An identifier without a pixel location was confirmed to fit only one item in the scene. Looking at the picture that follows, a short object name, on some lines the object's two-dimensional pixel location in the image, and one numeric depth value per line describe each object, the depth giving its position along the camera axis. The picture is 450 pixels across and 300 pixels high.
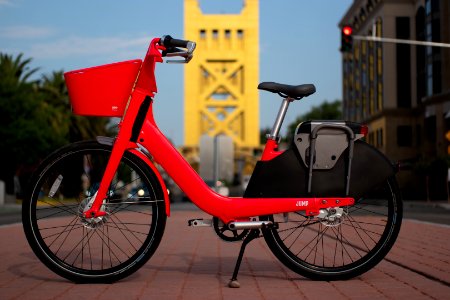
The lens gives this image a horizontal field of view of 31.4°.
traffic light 23.08
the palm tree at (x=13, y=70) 42.11
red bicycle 5.27
